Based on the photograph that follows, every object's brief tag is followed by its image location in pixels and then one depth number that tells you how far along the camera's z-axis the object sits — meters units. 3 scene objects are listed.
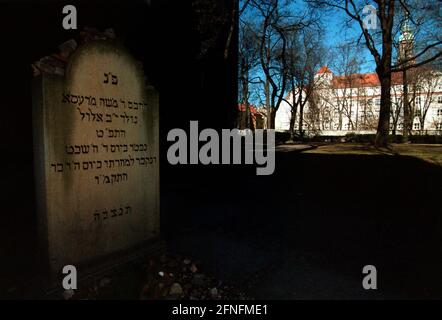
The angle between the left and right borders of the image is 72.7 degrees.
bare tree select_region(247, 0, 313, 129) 15.71
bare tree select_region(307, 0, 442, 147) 18.56
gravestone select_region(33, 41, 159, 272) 2.89
